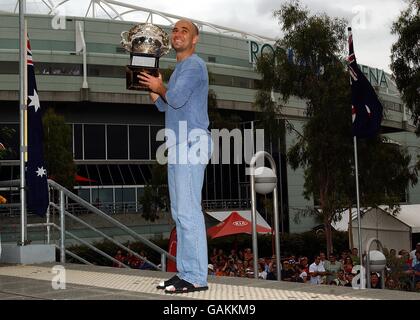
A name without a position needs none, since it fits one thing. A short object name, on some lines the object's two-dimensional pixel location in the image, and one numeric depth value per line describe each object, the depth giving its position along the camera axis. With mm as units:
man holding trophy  4117
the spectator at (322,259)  13352
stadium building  35594
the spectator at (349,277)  11216
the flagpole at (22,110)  7289
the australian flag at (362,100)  15383
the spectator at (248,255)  14872
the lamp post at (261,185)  5898
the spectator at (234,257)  15853
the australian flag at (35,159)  7574
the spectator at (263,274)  13055
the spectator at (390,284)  11199
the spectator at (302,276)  12240
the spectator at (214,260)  15953
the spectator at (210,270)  12883
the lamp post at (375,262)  6500
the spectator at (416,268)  11445
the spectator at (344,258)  13703
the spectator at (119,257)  14475
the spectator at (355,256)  12772
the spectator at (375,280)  10641
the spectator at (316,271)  12688
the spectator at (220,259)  15048
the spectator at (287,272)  12445
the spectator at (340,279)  11548
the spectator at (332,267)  12694
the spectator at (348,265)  12044
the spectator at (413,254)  12502
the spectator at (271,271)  12773
